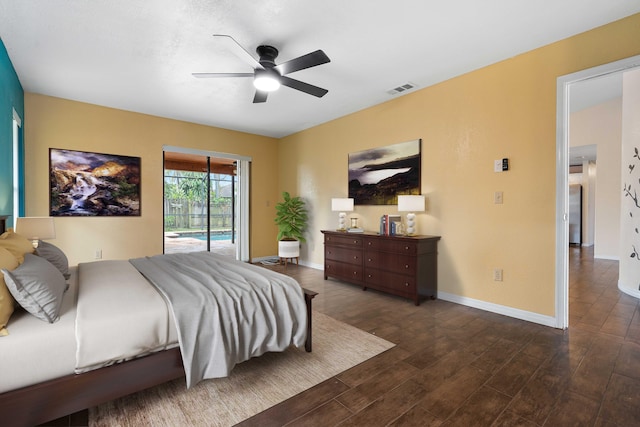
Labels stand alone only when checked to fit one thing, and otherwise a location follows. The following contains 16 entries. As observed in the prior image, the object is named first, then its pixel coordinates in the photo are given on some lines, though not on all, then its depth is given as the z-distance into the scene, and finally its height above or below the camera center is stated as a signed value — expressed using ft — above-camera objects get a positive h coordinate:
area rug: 5.64 -3.90
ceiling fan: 8.57 +4.40
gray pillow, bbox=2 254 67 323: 5.17 -1.43
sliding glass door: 18.85 +0.59
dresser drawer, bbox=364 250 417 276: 12.23 -2.22
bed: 4.77 -2.42
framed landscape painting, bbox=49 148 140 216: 14.56 +1.43
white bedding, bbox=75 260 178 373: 5.15 -2.08
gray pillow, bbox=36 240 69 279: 8.45 -1.28
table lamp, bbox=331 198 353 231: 16.21 +0.34
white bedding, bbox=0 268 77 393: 4.59 -2.25
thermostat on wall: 10.80 +1.70
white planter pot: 19.45 -2.42
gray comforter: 5.99 -2.27
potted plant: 19.69 -0.73
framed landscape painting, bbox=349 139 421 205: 13.91 +1.94
